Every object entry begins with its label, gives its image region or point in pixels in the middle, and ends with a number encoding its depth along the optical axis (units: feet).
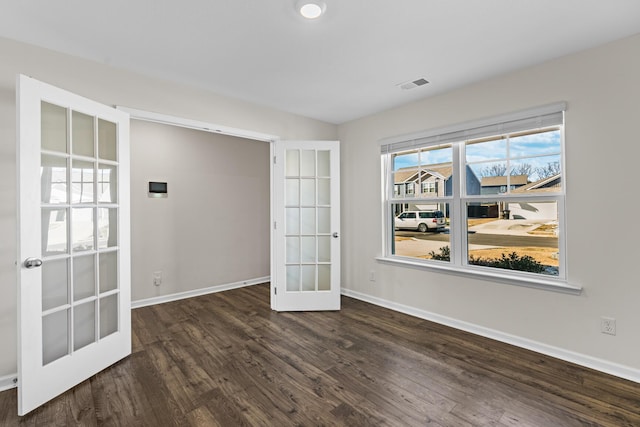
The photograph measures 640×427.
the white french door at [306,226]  12.32
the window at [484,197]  8.84
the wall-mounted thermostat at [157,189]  13.34
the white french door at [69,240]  6.26
